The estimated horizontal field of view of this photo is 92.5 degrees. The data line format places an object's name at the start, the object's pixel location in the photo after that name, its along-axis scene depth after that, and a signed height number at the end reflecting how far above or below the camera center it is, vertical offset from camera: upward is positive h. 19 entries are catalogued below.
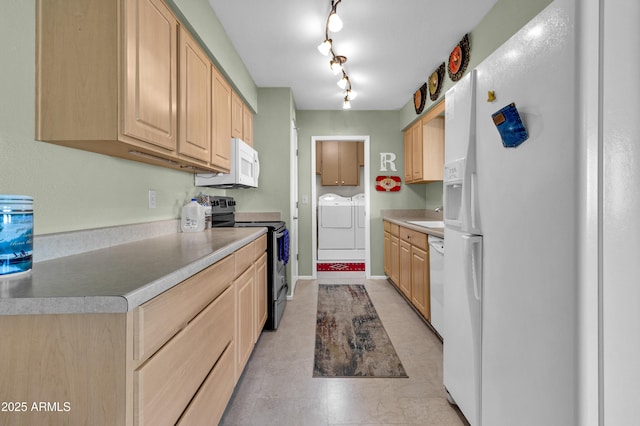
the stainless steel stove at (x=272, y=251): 2.66 -0.34
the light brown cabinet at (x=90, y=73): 1.17 +0.54
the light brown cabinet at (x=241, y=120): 2.73 +0.91
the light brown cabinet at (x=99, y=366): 0.70 -0.38
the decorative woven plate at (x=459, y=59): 2.48 +1.31
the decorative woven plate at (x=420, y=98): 3.46 +1.34
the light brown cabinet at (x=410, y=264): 2.71 -0.54
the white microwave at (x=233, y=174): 2.59 +0.33
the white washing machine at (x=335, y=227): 6.09 -0.27
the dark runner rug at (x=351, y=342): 2.04 -1.03
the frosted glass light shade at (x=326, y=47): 2.34 +1.28
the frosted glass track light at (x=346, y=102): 3.64 +1.33
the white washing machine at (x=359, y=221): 6.10 -0.16
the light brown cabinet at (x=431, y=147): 3.62 +0.79
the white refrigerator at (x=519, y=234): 0.87 -0.07
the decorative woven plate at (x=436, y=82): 3.01 +1.34
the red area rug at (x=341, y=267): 5.20 -0.95
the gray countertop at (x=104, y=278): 0.69 -0.18
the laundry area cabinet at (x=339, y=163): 5.93 +0.97
